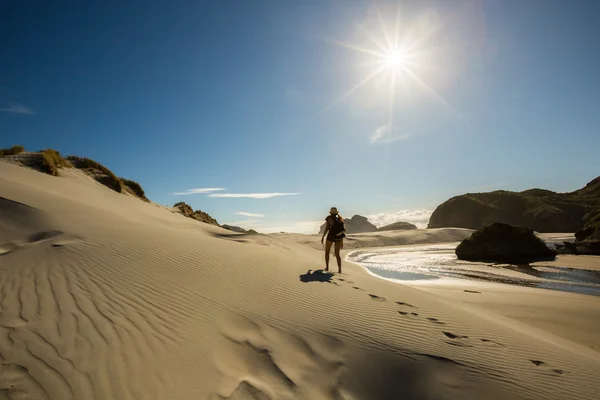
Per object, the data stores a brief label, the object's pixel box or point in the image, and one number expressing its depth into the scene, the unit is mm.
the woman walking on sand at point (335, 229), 8188
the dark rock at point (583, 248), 17156
